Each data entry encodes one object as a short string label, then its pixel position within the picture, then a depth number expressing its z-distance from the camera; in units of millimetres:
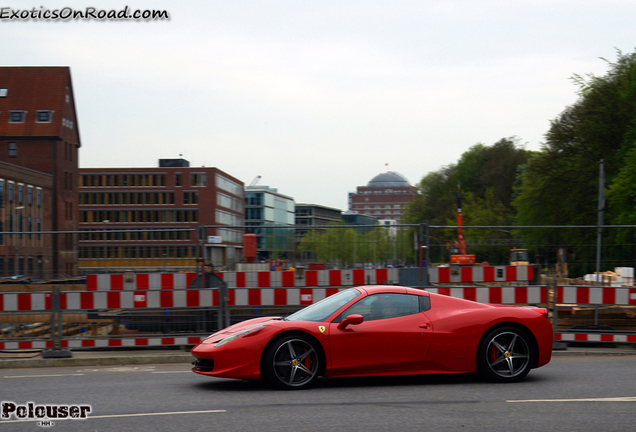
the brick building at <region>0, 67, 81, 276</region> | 80812
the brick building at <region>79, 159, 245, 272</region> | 108438
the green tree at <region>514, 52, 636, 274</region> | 41000
